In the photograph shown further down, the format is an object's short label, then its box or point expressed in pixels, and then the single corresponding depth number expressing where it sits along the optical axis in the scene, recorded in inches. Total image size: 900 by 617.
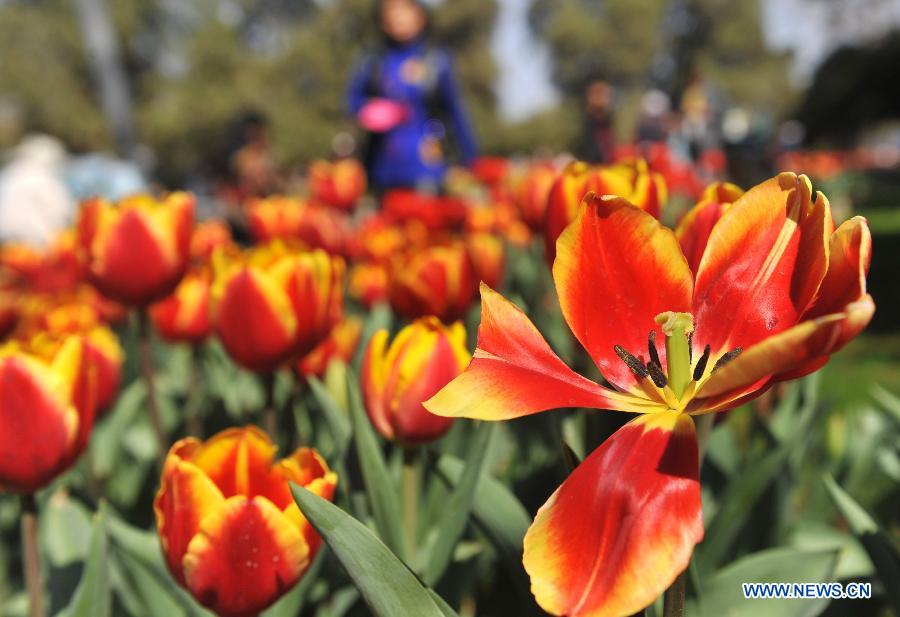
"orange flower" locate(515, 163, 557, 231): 52.5
